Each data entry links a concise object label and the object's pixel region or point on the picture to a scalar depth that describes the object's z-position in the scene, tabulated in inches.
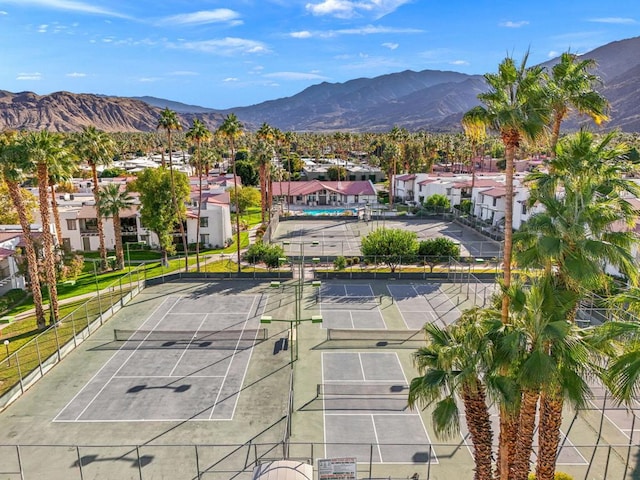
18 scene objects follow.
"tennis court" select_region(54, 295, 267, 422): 888.3
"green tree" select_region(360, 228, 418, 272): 1752.0
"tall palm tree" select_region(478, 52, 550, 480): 502.9
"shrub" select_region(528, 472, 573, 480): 617.2
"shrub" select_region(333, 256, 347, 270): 1770.4
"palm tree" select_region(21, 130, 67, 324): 1203.9
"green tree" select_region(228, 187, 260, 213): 2758.4
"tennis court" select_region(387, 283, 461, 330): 1327.5
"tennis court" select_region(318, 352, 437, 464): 756.0
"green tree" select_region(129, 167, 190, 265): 1819.6
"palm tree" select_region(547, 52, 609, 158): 673.0
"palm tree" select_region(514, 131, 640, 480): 431.2
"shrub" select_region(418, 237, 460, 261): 1819.1
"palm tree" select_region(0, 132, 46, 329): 1187.3
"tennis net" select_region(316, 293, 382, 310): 1438.2
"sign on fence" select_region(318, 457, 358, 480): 553.9
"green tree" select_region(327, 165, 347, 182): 4028.1
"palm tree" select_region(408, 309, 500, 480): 456.8
